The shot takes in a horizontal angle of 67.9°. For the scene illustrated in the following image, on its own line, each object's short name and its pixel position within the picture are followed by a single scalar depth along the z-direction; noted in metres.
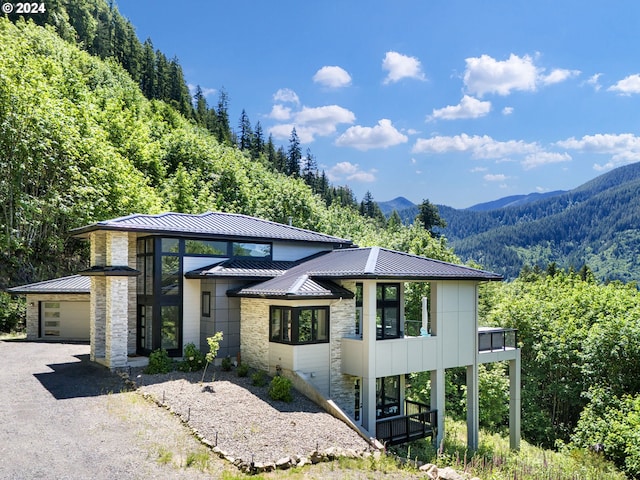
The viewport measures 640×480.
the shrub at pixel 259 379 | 14.22
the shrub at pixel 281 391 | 13.21
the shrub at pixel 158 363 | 14.84
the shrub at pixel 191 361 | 15.41
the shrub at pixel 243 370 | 15.08
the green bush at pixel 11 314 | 24.38
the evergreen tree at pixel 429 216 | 68.12
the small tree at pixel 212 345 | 14.11
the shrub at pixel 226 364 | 15.83
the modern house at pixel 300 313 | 14.68
